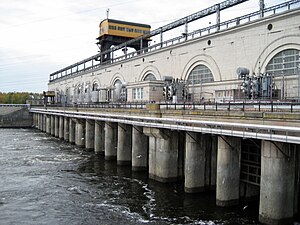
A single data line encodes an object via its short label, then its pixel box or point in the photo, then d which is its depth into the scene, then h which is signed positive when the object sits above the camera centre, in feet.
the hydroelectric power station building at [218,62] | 89.56 +13.61
